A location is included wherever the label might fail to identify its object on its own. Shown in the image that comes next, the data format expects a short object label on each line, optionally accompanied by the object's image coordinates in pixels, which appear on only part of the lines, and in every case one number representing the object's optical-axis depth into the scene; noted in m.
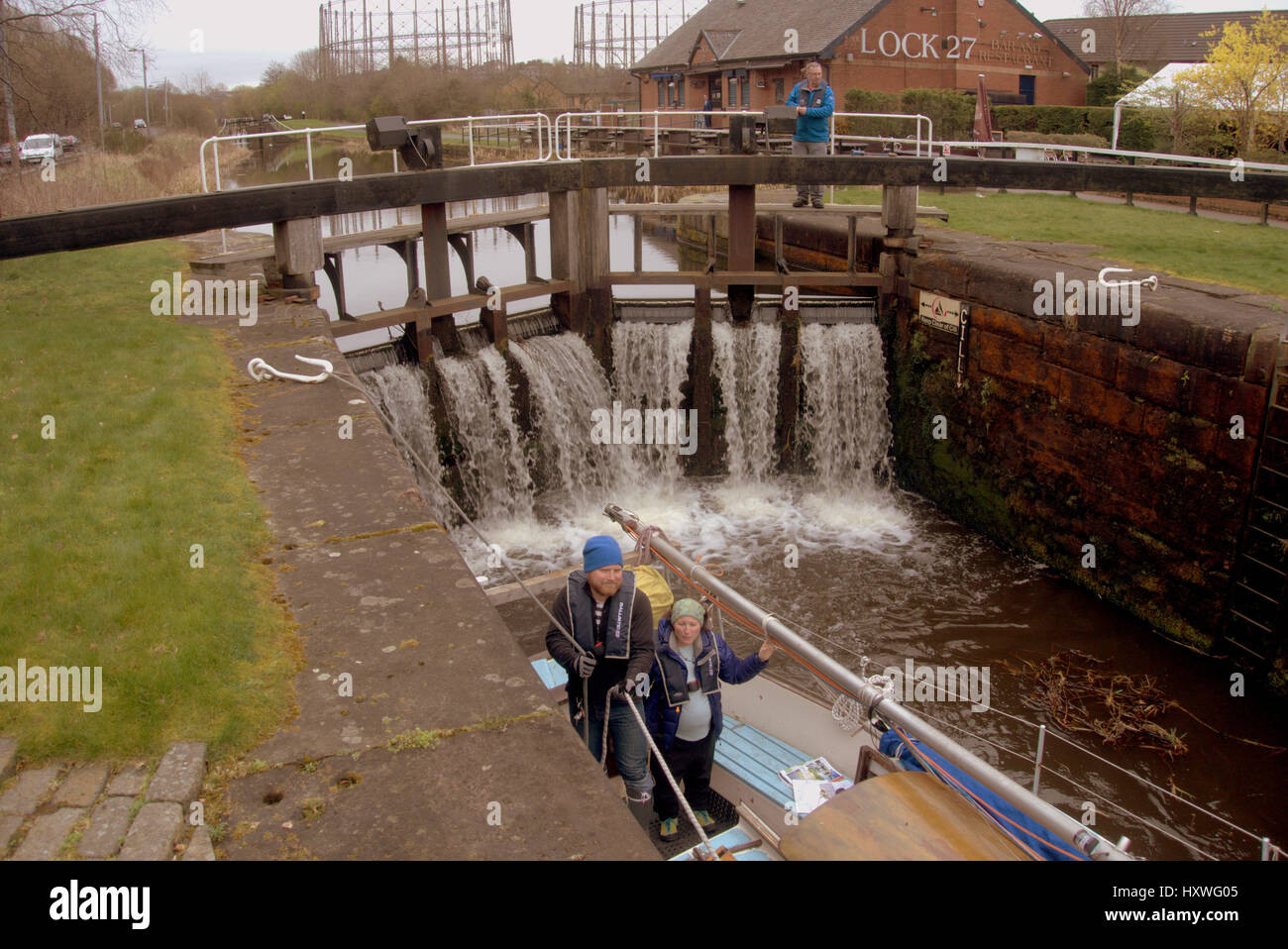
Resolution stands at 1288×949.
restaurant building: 36.50
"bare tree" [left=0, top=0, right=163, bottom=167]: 16.19
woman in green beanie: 5.57
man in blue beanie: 4.98
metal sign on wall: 13.66
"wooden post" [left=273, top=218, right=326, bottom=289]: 11.20
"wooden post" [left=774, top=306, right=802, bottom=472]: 14.87
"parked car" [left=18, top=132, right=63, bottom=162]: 33.11
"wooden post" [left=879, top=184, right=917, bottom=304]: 14.55
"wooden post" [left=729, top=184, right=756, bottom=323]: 14.72
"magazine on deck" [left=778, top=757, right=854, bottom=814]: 6.13
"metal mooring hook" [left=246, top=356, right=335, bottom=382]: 8.56
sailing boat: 4.05
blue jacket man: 14.49
